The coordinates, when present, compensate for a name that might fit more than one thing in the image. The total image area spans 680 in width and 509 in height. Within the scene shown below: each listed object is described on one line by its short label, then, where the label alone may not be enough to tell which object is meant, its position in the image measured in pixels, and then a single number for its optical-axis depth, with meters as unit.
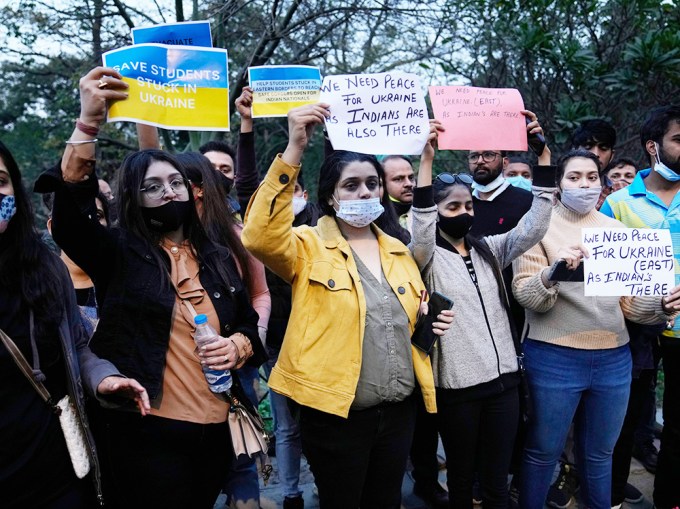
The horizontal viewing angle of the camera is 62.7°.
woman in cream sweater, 3.01
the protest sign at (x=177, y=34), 2.68
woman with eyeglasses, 2.16
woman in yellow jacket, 2.35
